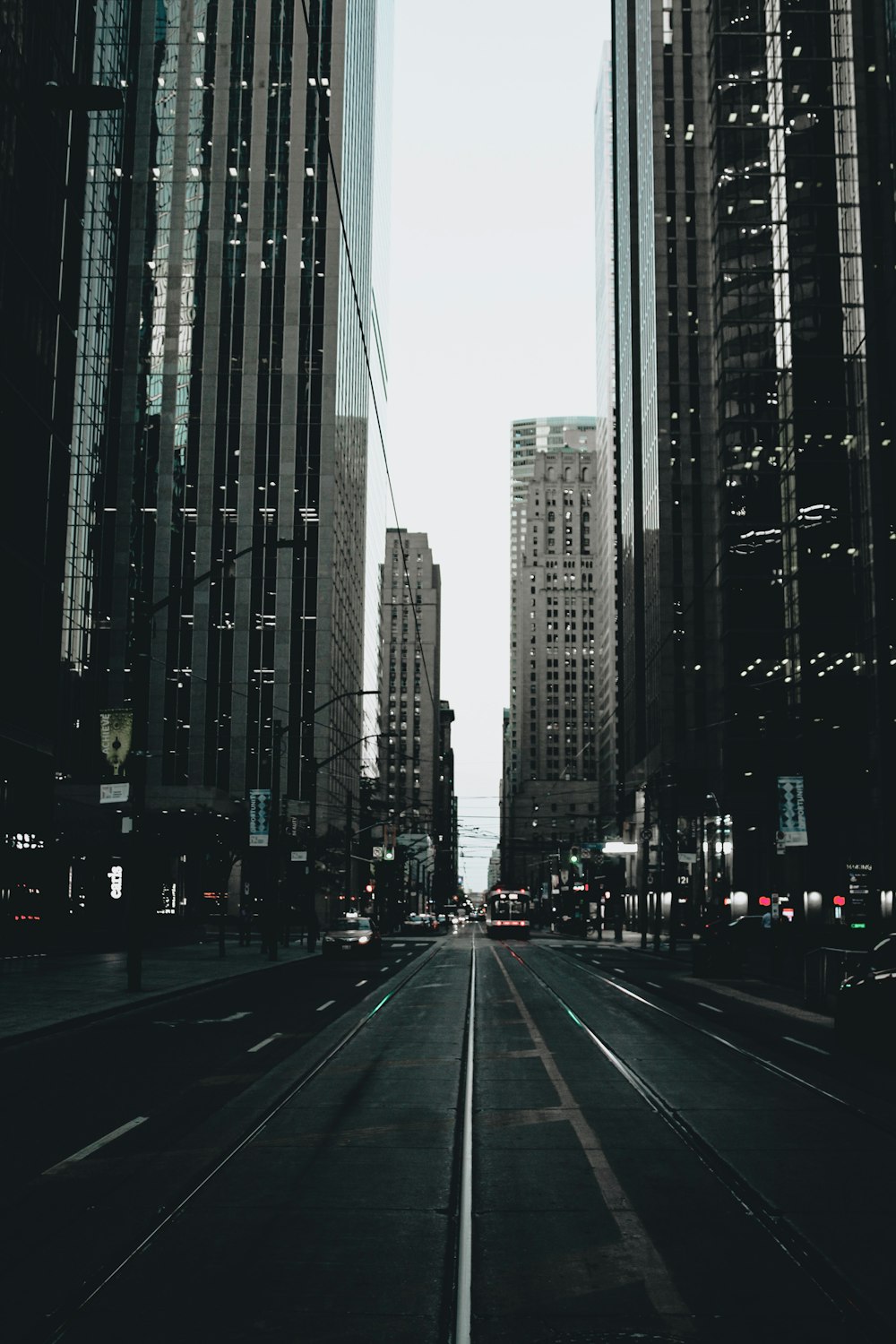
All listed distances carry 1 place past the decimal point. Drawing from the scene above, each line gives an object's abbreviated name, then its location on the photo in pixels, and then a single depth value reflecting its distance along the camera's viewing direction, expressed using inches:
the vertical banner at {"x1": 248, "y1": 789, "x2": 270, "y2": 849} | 1999.3
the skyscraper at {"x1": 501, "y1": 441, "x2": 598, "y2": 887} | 7135.8
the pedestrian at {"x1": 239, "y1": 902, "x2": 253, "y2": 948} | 2273.1
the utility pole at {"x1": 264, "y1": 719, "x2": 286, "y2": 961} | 1808.6
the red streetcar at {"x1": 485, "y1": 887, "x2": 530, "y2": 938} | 3590.1
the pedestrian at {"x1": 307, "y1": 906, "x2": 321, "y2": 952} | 2210.9
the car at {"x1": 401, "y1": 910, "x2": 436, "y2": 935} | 4323.3
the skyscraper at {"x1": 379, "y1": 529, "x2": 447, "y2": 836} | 6035.4
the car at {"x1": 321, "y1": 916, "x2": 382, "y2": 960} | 1925.4
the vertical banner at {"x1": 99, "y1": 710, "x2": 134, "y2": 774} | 1063.6
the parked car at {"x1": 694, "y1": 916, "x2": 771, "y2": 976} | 1643.7
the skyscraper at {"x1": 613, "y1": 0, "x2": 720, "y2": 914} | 4119.1
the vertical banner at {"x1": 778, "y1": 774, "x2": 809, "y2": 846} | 1723.7
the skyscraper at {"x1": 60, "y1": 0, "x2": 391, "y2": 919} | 4097.0
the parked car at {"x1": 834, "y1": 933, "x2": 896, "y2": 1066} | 714.8
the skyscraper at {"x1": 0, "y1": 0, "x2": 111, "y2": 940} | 1483.8
